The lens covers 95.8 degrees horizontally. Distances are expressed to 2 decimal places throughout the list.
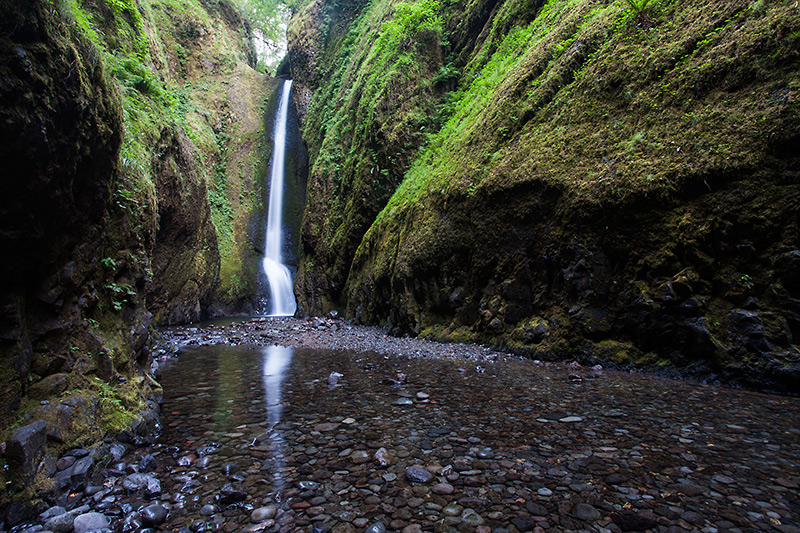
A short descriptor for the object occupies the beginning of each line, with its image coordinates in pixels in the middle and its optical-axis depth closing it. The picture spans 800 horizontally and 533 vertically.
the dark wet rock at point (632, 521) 2.01
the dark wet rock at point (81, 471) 2.43
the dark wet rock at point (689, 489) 2.30
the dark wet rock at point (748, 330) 4.39
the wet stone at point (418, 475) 2.66
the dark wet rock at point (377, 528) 2.11
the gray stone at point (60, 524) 2.05
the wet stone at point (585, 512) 2.13
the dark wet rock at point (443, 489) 2.50
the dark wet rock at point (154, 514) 2.16
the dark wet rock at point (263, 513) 2.24
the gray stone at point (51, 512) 2.11
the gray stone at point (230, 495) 2.41
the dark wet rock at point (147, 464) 2.84
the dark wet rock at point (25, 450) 2.15
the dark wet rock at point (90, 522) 2.07
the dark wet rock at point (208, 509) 2.30
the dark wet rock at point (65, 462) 2.43
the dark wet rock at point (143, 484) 2.50
